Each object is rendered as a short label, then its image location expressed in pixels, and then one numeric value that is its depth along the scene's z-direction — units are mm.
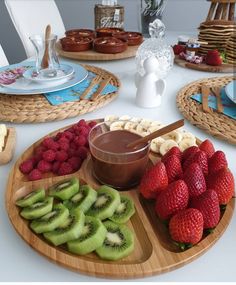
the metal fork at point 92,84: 1070
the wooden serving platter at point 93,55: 1475
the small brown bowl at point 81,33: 1656
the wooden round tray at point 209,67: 1379
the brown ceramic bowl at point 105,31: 1650
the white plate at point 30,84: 1030
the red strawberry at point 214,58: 1397
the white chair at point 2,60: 1519
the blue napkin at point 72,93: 1045
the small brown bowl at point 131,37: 1620
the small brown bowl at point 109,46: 1487
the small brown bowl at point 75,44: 1513
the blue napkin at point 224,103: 992
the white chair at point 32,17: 1729
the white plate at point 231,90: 1016
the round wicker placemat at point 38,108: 945
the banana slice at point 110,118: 914
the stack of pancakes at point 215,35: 1446
